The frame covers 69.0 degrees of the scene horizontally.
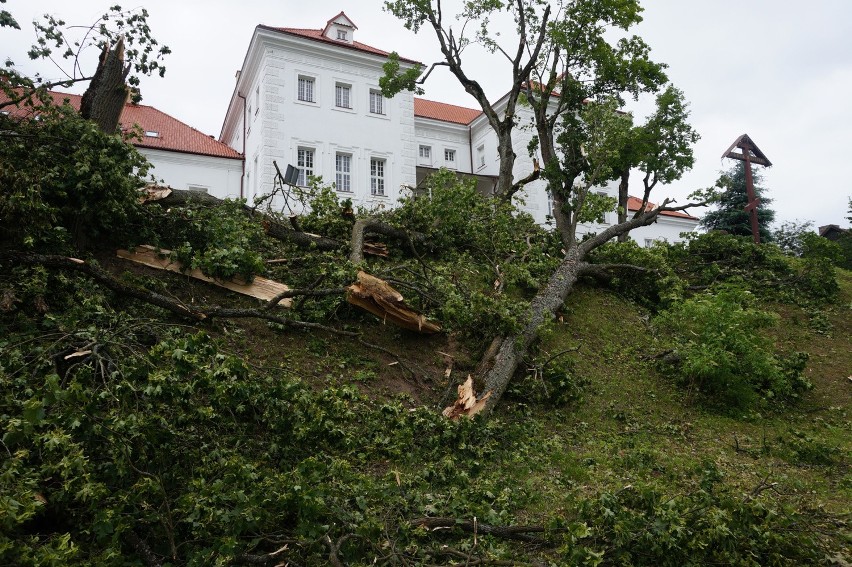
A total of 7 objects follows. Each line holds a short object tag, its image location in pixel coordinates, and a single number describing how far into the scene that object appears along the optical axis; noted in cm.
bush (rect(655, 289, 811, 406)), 778
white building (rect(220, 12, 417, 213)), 2436
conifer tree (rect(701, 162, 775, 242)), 2908
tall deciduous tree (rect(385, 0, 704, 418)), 1630
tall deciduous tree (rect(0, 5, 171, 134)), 787
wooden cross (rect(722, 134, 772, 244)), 2128
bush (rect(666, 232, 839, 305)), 1259
